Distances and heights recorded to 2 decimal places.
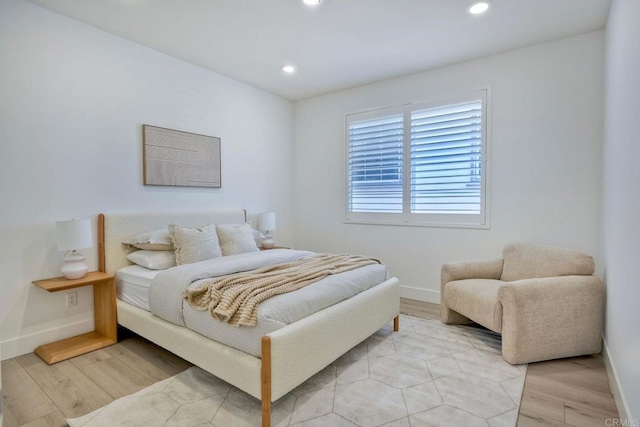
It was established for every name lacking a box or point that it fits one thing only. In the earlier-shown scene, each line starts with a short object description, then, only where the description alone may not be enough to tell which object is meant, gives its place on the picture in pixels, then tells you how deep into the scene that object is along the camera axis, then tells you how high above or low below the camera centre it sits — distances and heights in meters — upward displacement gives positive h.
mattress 1.86 -0.63
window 3.56 +0.48
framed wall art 3.32 +0.50
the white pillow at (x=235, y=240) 3.30 -0.34
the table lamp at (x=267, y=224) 4.19 -0.24
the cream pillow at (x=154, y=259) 2.90 -0.47
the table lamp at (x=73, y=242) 2.50 -0.27
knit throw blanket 1.91 -0.52
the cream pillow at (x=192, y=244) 2.93 -0.35
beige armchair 2.40 -0.80
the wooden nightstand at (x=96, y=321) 2.52 -0.98
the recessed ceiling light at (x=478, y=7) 2.51 +1.50
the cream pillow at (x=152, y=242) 3.03 -0.33
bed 1.78 -0.85
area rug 1.84 -1.16
